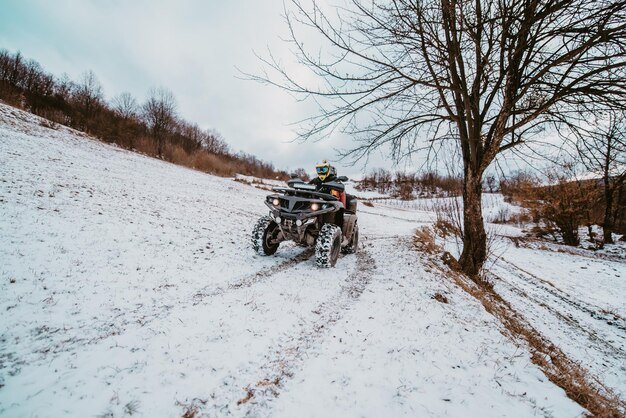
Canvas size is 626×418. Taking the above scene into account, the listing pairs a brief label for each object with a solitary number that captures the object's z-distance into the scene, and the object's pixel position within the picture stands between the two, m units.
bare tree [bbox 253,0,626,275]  3.96
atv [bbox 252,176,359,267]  5.11
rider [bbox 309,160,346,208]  7.14
